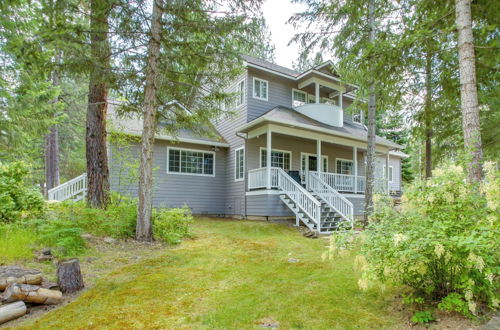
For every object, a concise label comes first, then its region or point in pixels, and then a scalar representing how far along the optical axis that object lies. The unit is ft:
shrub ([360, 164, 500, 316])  8.13
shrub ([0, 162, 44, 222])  18.79
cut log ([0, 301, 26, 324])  9.71
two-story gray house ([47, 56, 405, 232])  35.60
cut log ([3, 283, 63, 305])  10.43
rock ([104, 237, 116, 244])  19.58
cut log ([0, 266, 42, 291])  10.91
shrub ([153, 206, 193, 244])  22.04
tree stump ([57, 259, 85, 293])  12.03
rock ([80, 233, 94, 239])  19.35
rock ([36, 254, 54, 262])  14.56
